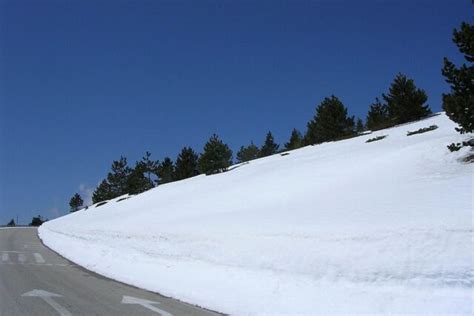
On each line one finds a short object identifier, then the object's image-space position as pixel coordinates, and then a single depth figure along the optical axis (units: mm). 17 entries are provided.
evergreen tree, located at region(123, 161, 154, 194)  78381
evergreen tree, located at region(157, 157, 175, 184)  80656
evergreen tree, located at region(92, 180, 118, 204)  87438
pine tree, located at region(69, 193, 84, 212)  116750
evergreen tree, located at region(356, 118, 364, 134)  93962
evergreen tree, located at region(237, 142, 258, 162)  109938
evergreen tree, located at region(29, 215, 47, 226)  105350
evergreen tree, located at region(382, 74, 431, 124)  52156
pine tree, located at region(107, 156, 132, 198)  88125
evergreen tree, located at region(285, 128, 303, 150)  83788
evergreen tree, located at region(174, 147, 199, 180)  72188
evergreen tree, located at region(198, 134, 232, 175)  54188
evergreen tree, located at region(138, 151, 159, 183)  85294
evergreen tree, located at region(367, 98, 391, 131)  66000
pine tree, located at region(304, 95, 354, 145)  57844
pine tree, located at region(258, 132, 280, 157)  104088
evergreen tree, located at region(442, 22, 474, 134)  17156
